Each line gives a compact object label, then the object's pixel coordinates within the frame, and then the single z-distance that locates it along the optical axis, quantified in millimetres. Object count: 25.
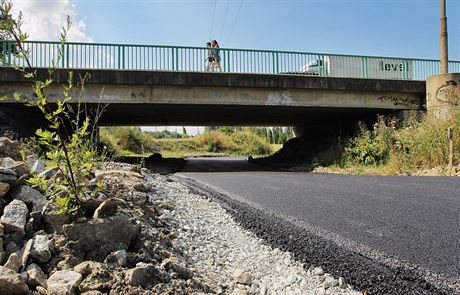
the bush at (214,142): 43938
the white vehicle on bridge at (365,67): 16422
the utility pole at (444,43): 15266
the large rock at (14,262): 2551
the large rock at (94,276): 2473
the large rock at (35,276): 2482
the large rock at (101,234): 2883
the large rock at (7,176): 3361
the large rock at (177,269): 2955
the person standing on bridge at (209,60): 15219
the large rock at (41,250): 2666
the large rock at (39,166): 3989
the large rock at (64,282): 2404
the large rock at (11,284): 2291
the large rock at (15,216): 2861
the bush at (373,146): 14344
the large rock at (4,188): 3263
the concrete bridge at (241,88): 13875
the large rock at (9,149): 4674
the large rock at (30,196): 3234
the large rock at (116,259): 2762
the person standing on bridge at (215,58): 15188
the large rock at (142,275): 2570
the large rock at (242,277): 3156
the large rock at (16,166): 3656
